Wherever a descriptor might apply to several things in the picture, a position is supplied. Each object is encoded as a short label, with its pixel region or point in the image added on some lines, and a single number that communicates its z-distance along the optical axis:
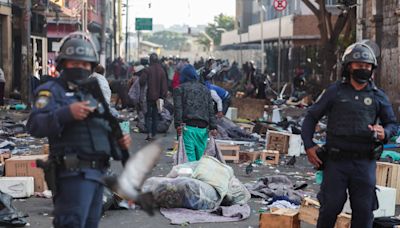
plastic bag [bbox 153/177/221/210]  9.03
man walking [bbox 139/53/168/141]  16.38
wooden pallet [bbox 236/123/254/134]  17.72
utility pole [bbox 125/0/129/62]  66.06
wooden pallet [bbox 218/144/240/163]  13.66
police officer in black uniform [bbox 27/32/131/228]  5.16
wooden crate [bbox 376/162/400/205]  9.92
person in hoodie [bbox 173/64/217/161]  10.18
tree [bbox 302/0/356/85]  26.81
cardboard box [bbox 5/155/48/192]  10.06
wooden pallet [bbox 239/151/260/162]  13.85
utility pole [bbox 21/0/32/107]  22.56
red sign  25.61
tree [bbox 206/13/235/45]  124.22
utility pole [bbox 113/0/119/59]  56.62
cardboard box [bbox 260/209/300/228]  7.83
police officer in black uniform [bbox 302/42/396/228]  6.43
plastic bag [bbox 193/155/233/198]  9.25
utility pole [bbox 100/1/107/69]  37.47
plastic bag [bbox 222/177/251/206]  9.40
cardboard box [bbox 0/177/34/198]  9.67
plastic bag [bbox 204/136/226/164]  10.49
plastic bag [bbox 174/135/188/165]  10.23
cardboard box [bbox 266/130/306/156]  14.98
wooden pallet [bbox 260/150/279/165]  13.68
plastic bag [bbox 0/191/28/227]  8.18
